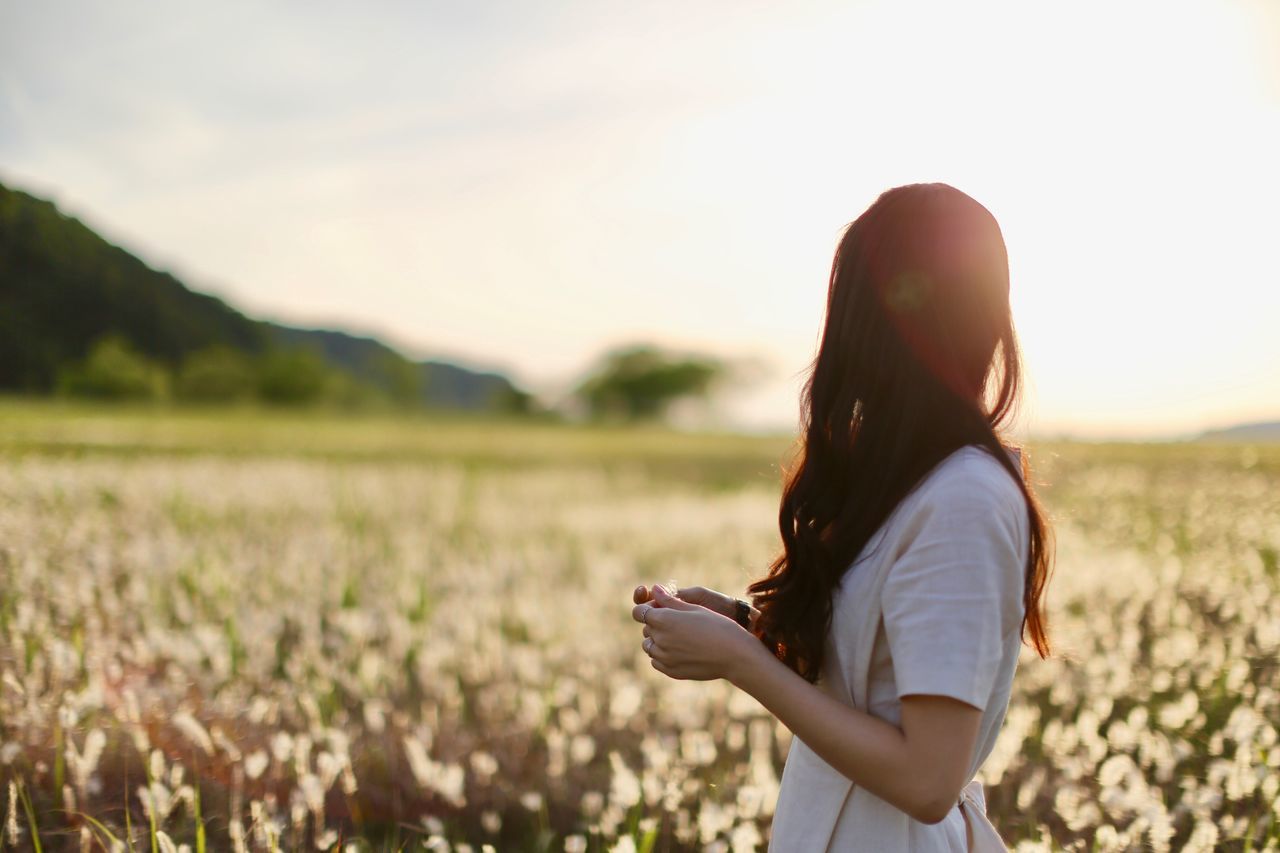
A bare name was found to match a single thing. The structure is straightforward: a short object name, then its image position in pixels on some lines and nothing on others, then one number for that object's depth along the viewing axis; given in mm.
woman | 1414
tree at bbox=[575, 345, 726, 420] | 143250
